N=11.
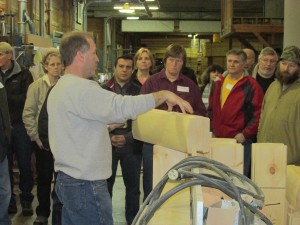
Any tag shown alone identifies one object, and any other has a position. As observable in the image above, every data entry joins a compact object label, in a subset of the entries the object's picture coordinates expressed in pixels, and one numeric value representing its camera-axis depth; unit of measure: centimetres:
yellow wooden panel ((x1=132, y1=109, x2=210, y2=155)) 184
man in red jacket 387
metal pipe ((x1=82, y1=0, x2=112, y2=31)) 1316
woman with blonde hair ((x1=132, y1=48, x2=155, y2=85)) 431
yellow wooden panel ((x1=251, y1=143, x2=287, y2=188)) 190
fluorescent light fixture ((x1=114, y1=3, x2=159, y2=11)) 1290
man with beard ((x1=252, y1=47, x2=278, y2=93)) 429
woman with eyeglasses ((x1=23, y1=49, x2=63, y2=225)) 420
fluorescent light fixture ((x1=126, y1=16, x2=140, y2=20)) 1712
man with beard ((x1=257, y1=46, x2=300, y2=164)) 327
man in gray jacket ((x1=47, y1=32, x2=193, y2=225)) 220
